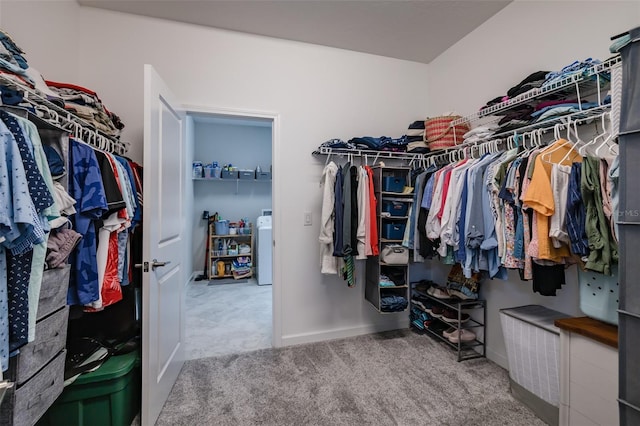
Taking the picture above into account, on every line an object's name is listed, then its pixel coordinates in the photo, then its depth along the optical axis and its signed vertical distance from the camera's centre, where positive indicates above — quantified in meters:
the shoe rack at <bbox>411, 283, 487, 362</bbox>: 2.28 -0.95
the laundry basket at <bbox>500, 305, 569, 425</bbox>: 1.53 -0.83
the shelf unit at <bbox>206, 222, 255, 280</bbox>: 4.74 -0.72
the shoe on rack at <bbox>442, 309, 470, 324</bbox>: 2.35 -0.88
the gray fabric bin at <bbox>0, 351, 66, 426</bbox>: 0.85 -0.62
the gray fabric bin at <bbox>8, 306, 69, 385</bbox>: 0.90 -0.48
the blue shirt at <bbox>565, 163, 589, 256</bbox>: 1.33 -0.01
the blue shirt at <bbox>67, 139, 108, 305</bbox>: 1.24 -0.02
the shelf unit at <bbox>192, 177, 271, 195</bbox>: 4.67 +0.60
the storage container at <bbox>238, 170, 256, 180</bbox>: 4.73 +0.68
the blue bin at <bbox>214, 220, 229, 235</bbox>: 4.79 -0.23
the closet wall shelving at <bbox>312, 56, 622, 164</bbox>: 1.41 +0.72
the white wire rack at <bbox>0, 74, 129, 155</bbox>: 1.06 +0.45
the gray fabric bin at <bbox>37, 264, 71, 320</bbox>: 1.00 -0.29
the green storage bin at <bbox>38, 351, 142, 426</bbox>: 1.38 -0.96
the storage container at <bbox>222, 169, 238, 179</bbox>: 4.67 +0.67
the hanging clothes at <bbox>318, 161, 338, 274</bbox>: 2.31 -0.06
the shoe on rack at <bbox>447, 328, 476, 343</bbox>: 2.26 -1.00
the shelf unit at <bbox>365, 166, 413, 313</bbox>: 2.36 -0.38
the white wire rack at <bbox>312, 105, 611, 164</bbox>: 1.49 +0.54
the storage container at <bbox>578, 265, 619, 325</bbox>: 1.33 -0.40
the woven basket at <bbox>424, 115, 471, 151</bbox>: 2.39 +0.72
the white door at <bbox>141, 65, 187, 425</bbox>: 1.49 -0.20
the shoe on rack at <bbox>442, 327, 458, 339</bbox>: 2.34 -1.01
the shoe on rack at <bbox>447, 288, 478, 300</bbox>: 2.31 -0.68
